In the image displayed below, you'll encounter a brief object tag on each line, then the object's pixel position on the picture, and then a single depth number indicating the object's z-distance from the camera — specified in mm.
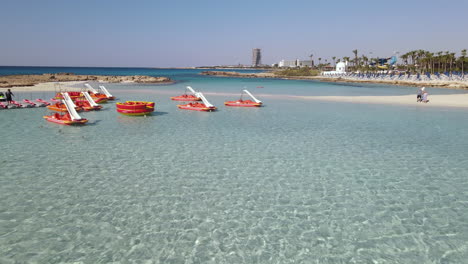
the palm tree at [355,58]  162175
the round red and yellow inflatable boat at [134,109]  26969
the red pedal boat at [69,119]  22625
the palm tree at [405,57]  127750
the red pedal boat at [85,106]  30516
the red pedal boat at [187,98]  41194
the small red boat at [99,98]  36719
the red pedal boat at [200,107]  31078
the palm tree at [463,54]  97550
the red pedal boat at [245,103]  35875
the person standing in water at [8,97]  32156
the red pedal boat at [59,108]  26975
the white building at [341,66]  169538
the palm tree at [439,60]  110994
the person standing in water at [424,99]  42288
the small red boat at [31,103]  32469
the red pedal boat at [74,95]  37331
